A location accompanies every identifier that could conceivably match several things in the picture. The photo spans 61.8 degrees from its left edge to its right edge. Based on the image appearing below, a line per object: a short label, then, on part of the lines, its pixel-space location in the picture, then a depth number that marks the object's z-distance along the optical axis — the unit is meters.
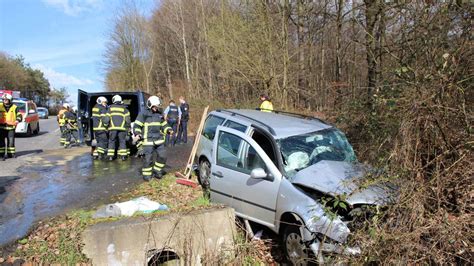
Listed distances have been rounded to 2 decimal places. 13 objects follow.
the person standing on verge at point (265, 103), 11.76
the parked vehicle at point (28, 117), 19.89
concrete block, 5.16
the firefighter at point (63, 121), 16.31
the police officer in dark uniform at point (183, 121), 15.49
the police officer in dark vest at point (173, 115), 14.92
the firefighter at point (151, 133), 8.71
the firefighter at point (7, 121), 11.14
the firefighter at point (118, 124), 11.05
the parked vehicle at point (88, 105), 12.43
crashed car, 4.55
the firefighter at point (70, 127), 16.28
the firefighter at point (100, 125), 11.20
